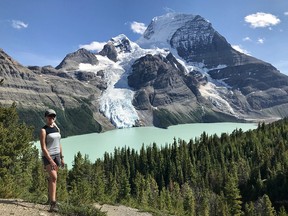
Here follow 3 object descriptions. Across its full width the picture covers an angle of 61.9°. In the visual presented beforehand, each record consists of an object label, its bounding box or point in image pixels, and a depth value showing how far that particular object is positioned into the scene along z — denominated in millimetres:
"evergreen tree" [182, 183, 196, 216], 62674
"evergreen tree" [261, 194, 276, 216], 58838
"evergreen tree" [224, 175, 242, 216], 60928
